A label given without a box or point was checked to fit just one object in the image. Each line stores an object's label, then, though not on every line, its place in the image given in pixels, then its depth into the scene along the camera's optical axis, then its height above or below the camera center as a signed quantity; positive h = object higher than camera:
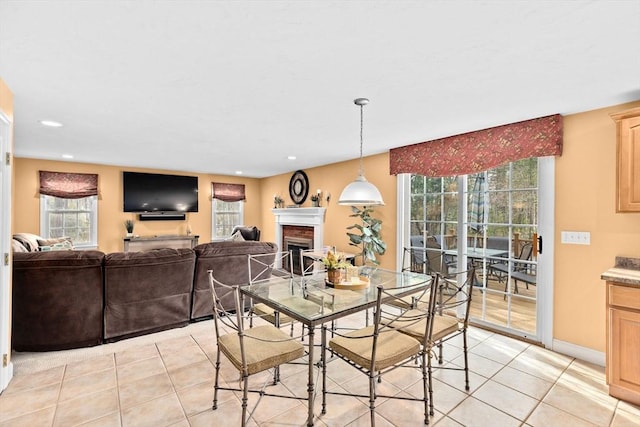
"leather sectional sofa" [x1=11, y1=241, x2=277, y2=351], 2.78 -0.85
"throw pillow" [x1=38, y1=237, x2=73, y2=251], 4.79 -0.56
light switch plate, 2.79 -0.25
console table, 6.35 -0.70
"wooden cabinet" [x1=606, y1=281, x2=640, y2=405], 2.16 -0.96
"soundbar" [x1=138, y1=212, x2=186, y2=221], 6.67 -0.12
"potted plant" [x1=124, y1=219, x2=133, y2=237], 6.36 -0.35
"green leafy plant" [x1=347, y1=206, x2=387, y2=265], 4.52 -0.41
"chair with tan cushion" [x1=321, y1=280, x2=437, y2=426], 1.80 -0.92
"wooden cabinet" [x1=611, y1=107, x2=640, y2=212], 2.32 +0.41
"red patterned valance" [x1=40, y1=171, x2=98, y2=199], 5.65 +0.52
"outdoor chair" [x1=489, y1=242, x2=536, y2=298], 3.22 -0.66
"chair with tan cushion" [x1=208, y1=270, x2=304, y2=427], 1.79 -0.92
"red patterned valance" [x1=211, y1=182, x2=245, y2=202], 7.60 +0.51
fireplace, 5.95 -0.39
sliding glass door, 3.25 -0.30
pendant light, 2.80 +0.16
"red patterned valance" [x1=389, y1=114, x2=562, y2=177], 2.97 +0.74
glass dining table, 1.92 -0.68
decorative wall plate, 6.50 +0.55
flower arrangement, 2.62 -0.46
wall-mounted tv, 6.45 +0.42
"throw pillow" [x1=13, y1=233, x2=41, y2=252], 4.25 -0.46
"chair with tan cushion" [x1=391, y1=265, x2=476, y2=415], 2.12 -0.92
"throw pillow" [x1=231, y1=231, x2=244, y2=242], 7.28 -0.64
